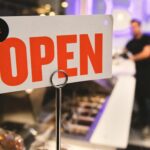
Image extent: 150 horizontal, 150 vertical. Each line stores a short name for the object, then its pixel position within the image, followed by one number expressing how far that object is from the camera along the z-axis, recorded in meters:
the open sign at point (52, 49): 0.58
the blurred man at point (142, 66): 2.69
